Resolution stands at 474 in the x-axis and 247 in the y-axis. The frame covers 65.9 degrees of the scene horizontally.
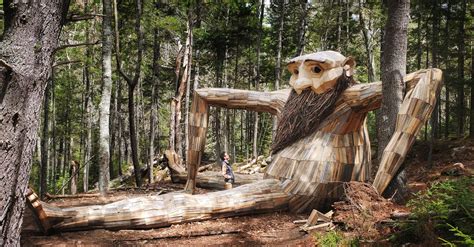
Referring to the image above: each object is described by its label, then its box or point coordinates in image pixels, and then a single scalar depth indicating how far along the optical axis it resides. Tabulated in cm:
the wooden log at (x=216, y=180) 810
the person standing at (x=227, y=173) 766
